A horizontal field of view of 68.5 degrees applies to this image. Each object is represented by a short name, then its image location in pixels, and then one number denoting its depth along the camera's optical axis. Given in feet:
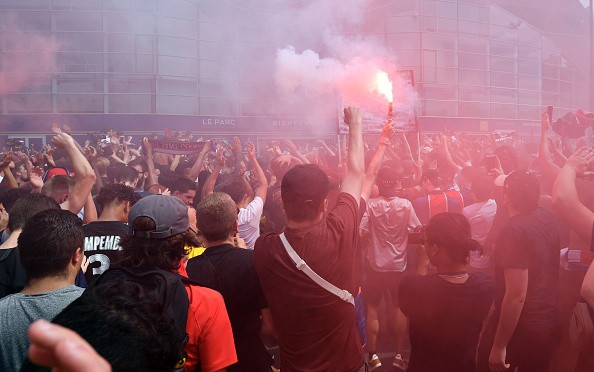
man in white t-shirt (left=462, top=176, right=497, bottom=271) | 12.34
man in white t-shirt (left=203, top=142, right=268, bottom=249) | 11.02
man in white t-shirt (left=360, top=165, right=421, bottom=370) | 12.57
